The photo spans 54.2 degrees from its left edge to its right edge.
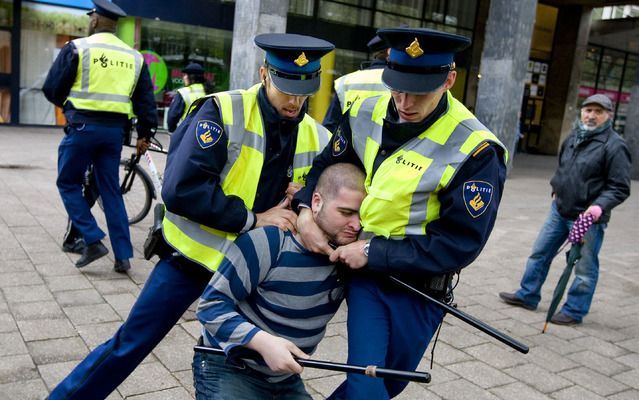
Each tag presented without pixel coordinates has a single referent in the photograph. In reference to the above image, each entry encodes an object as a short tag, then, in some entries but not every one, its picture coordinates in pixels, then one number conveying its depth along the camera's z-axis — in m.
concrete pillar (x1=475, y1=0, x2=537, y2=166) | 13.12
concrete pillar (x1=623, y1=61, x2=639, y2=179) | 16.80
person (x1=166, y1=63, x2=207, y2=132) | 6.21
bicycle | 6.57
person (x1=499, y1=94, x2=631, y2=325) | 4.80
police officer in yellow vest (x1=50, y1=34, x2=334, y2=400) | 2.33
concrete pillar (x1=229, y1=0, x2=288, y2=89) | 11.09
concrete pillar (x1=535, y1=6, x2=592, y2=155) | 22.47
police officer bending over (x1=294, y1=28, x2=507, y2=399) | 2.07
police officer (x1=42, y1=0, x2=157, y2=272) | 4.79
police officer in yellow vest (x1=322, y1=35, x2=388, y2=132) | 3.54
